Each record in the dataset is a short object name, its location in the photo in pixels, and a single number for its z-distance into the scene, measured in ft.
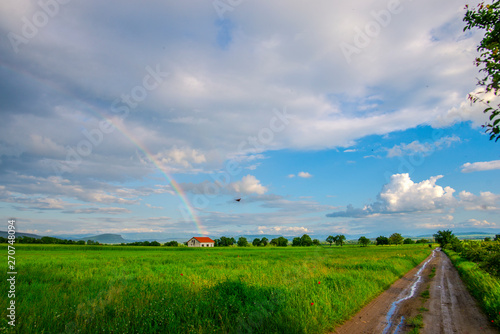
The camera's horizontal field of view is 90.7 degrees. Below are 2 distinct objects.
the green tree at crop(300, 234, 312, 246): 573.33
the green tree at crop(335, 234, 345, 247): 627.46
